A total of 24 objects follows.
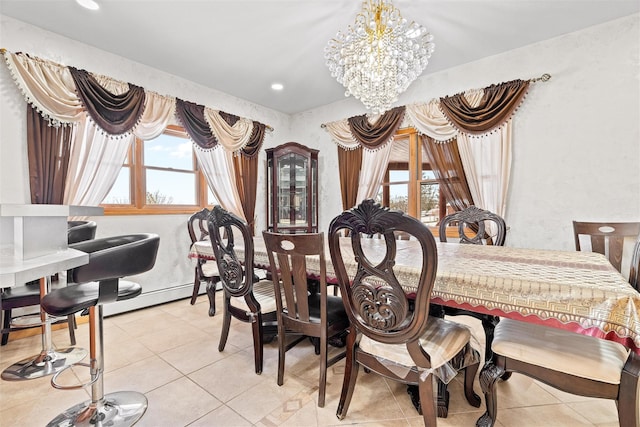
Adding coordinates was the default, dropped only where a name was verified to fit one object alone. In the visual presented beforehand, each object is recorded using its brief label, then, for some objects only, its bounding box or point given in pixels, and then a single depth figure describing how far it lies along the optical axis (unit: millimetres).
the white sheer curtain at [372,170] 3797
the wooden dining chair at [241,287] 1831
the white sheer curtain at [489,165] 2957
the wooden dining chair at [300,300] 1504
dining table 1007
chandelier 2164
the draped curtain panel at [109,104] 2676
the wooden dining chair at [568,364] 1080
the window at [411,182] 3580
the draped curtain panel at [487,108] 2875
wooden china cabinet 4277
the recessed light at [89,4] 2217
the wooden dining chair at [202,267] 2932
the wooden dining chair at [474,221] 2322
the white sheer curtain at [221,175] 3680
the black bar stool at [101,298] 1210
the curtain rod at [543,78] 2762
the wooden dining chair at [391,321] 1179
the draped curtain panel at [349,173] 4031
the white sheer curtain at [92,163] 2686
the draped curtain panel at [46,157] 2459
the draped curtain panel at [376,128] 3645
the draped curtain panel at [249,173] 4043
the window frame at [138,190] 3092
